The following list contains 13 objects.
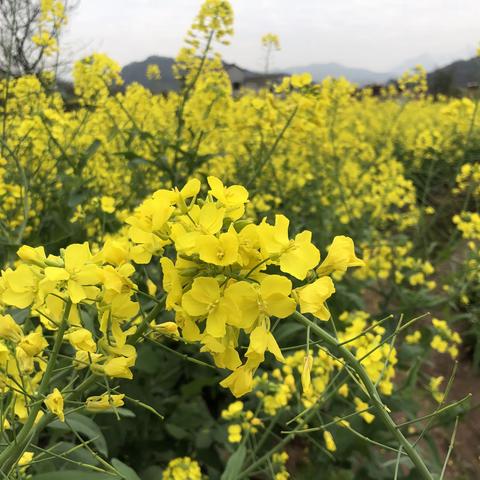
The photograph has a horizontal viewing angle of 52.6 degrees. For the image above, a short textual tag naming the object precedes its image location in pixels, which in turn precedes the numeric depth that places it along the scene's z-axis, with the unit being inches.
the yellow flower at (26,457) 8.8
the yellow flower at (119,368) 6.5
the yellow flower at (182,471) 15.1
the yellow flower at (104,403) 7.1
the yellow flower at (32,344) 6.8
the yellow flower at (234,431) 15.9
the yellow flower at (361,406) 14.5
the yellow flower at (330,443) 13.7
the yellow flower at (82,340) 6.5
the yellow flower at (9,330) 7.0
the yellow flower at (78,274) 6.4
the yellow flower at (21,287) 6.8
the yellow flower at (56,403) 6.2
